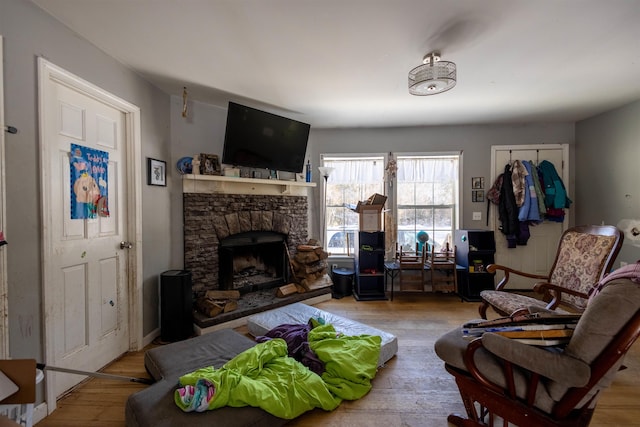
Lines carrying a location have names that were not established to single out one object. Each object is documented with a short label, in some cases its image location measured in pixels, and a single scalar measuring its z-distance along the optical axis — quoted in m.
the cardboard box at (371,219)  3.59
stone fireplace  2.85
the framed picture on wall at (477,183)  3.88
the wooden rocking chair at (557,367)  1.03
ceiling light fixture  1.88
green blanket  1.41
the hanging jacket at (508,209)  3.63
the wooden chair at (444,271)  3.54
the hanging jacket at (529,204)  3.55
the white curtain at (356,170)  4.00
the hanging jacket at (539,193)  3.59
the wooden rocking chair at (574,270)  2.07
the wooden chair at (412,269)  3.54
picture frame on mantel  2.82
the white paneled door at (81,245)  1.65
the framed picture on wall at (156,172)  2.45
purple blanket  1.84
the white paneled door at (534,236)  3.78
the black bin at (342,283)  3.69
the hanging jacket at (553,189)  3.59
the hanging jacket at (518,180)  3.59
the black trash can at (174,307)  2.42
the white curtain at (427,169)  3.93
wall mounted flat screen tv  2.79
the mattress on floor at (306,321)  2.17
